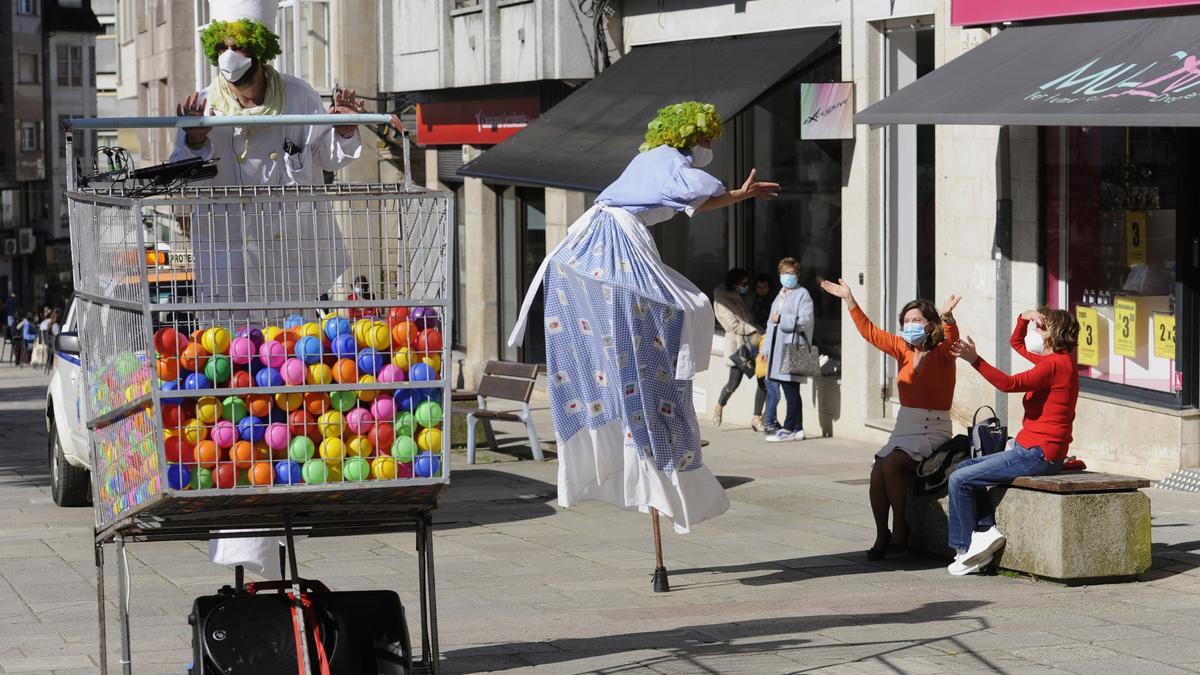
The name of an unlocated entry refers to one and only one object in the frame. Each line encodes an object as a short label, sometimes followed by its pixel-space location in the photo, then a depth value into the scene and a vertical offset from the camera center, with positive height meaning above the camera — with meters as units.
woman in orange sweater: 9.98 -0.90
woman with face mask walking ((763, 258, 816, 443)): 17.06 -0.89
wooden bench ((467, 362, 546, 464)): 16.12 -1.37
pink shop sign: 13.02 +1.56
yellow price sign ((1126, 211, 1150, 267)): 13.63 -0.08
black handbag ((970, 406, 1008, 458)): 9.72 -1.05
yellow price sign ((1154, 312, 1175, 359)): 13.29 -0.75
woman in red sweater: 9.36 -1.05
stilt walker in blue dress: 8.93 -0.49
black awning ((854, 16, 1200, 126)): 11.56 +0.96
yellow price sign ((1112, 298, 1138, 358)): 13.77 -0.73
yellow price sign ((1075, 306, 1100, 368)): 14.22 -0.81
